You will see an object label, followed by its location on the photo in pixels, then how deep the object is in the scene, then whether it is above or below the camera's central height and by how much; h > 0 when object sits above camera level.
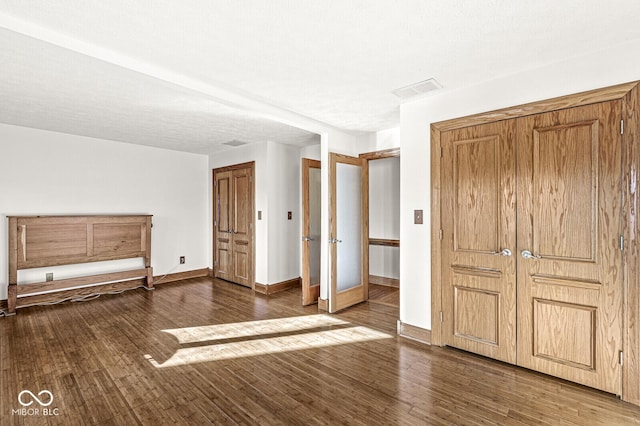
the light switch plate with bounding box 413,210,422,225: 3.15 -0.03
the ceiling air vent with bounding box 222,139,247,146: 5.09 +1.21
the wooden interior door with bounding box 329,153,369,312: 4.09 -0.23
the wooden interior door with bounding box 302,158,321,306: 4.32 -0.26
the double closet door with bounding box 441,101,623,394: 2.21 -0.23
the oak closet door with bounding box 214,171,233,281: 5.78 -0.21
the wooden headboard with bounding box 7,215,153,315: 4.07 -0.43
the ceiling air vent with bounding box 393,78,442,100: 2.75 +1.16
